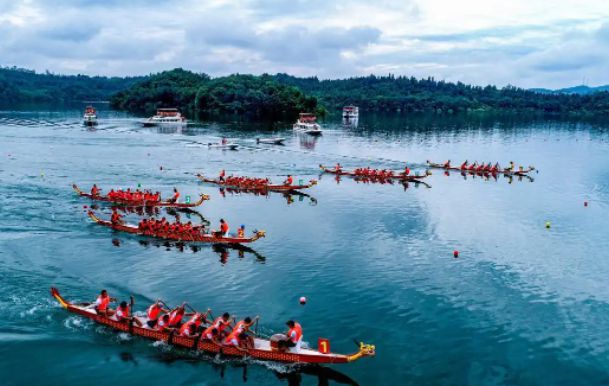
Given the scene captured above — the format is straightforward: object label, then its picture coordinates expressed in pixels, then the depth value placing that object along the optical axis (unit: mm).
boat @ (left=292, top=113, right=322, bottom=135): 119162
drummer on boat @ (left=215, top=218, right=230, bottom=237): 37594
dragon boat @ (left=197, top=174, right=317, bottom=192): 55750
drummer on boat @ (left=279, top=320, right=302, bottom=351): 23047
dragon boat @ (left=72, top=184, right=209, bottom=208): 47125
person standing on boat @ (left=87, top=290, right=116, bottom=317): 26156
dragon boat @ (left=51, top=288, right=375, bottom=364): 22547
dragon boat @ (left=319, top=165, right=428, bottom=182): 64312
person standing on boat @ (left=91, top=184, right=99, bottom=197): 48741
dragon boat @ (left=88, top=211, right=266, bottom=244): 37500
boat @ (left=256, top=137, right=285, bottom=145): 98975
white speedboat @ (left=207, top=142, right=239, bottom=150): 89688
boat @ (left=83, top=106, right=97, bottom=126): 126375
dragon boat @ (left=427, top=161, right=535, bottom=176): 70269
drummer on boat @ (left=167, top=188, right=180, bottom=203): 47375
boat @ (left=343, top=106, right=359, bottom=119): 184375
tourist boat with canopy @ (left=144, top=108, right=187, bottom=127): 134375
